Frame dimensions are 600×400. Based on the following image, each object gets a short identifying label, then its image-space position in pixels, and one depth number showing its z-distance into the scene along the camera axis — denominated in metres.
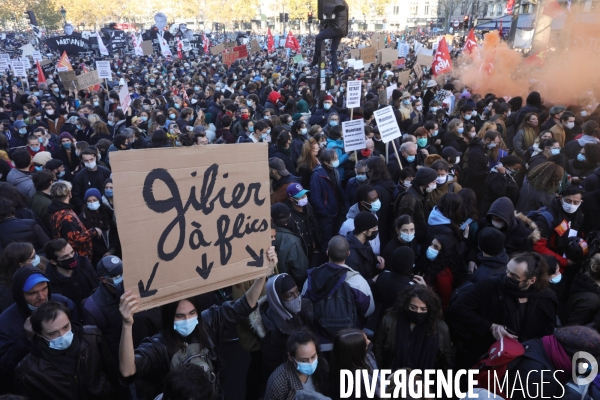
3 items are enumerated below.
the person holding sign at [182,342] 2.44
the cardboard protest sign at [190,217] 2.21
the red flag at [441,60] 12.26
